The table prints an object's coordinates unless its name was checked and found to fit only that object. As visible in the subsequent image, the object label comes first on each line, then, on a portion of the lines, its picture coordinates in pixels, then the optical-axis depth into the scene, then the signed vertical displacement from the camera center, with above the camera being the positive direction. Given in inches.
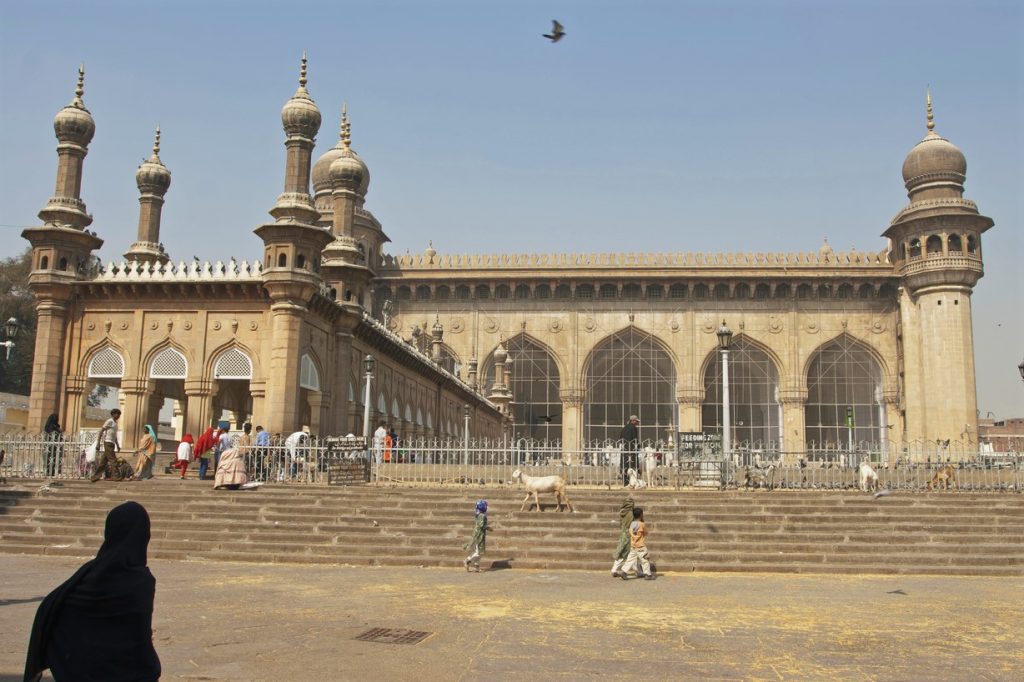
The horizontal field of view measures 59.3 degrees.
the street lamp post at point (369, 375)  635.0 +63.0
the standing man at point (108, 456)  521.3 +2.8
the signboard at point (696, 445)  568.1 +14.3
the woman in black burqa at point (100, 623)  113.3 -20.6
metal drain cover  229.3 -44.6
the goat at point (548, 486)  456.8 -10.3
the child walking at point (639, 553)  367.2 -35.0
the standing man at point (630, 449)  561.6 +11.2
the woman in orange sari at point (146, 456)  540.4 +3.1
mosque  1413.6 +227.4
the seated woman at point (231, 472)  492.7 -5.4
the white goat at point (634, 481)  552.7 -8.8
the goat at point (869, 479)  549.0 -5.8
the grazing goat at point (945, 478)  593.3 -5.5
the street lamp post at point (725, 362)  578.5 +68.7
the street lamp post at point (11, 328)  658.5 +96.0
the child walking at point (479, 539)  374.6 -30.9
